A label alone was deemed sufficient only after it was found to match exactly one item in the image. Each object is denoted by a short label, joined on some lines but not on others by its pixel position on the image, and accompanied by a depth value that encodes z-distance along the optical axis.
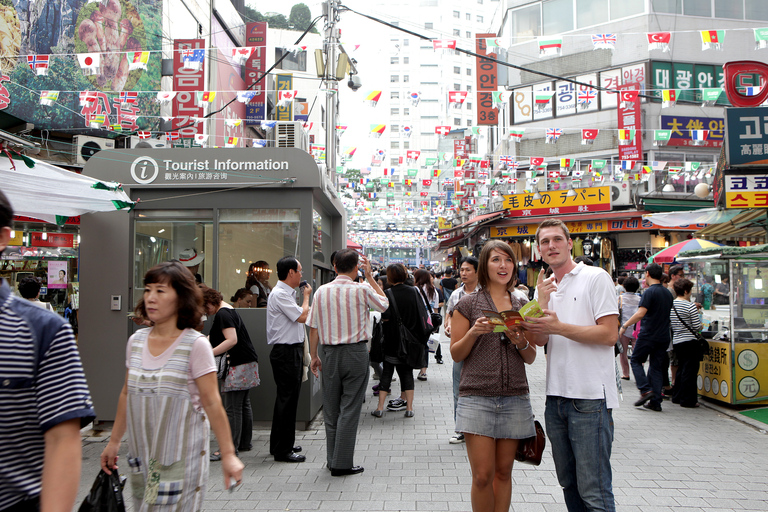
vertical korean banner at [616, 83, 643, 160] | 19.61
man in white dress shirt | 5.54
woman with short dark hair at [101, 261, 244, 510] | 2.72
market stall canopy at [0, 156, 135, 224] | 5.00
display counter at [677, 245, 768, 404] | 7.62
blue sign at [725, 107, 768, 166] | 8.60
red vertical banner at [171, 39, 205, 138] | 15.75
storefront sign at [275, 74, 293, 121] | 19.20
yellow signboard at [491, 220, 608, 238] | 20.58
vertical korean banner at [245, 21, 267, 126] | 20.62
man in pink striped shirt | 5.11
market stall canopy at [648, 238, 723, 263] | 11.58
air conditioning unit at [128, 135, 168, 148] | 14.77
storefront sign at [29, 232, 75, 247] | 12.84
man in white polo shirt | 3.11
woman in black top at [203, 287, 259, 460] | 5.37
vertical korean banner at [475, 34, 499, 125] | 18.02
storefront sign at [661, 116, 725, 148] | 20.64
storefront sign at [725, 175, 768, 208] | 8.68
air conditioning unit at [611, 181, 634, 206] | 20.69
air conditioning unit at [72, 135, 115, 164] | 13.27
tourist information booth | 6.75
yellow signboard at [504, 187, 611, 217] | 20.66
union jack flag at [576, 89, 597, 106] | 20.46
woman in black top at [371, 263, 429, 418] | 7.43
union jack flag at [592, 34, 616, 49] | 12.59
